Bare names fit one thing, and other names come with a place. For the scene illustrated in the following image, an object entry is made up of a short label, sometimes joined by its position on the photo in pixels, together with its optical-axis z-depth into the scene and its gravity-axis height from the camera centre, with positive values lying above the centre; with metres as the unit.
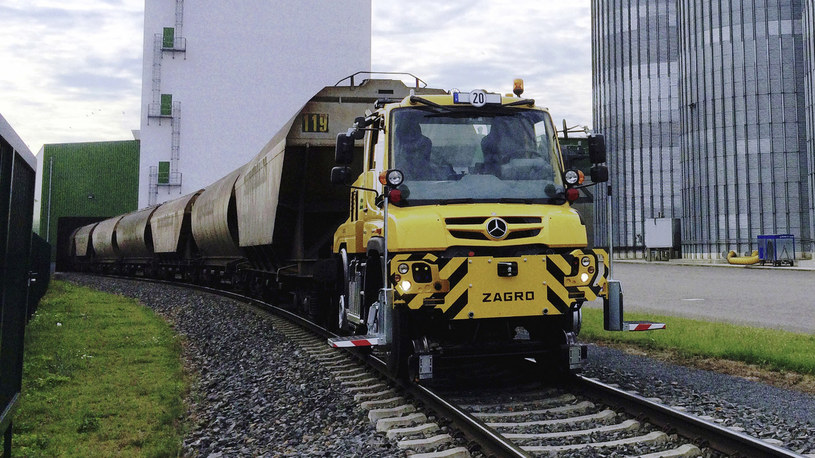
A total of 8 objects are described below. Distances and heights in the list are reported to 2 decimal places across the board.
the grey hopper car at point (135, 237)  30.98 +1.51
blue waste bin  38.25 +1.28
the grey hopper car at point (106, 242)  37.22 +1.53
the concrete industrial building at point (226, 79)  48.25 +13.35
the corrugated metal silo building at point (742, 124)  51.22 +11.45
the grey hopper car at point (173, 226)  24.98 +1.65
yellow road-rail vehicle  6.32 +0.33
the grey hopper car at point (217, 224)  18.22 +1.31
